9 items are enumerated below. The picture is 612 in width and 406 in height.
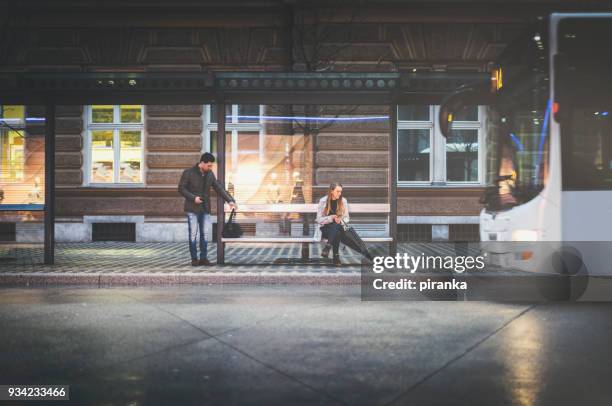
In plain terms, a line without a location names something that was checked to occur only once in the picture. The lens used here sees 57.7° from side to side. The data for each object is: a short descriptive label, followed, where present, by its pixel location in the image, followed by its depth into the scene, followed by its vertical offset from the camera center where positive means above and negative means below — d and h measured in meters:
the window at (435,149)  14.93 +1.36
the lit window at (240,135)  10.57 +1.55
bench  9.77 -0.23
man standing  9.62 -0.01
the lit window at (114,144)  15.03 +1.42
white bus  6.88 +0.71
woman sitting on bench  9.79 -0.33
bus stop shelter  9.25 +1.82
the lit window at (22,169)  10.30 +0.50
